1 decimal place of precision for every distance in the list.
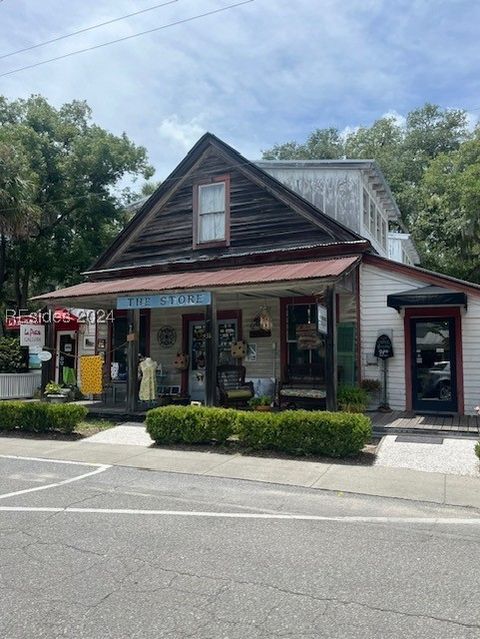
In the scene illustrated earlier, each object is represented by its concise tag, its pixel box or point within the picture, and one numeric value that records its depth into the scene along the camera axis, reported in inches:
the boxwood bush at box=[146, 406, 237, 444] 397.4
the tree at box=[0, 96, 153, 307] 927.7
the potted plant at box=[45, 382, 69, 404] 569.3
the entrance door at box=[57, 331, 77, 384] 759.7
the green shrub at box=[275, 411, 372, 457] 353.4
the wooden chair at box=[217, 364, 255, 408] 534.6
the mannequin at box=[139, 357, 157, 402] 542.0
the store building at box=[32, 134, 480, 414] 494.9
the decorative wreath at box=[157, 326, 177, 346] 660.7
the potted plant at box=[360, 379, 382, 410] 517.0
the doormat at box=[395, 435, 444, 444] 394.8
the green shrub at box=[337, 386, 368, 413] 472.1
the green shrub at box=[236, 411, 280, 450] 374.9
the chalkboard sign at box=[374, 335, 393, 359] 514.9
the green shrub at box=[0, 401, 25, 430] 474.9
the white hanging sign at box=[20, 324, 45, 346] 688.4
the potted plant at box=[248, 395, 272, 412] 502.0
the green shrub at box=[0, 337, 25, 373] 731.4
